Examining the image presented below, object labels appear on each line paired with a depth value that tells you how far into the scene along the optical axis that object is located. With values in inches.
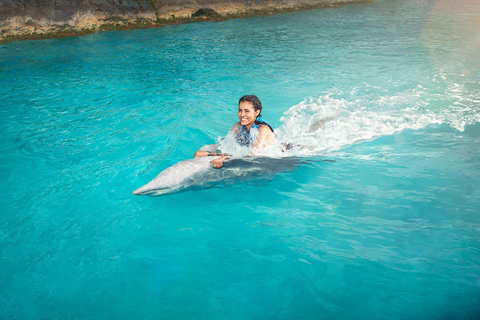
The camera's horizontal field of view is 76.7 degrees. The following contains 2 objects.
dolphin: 163.8
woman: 181.8
